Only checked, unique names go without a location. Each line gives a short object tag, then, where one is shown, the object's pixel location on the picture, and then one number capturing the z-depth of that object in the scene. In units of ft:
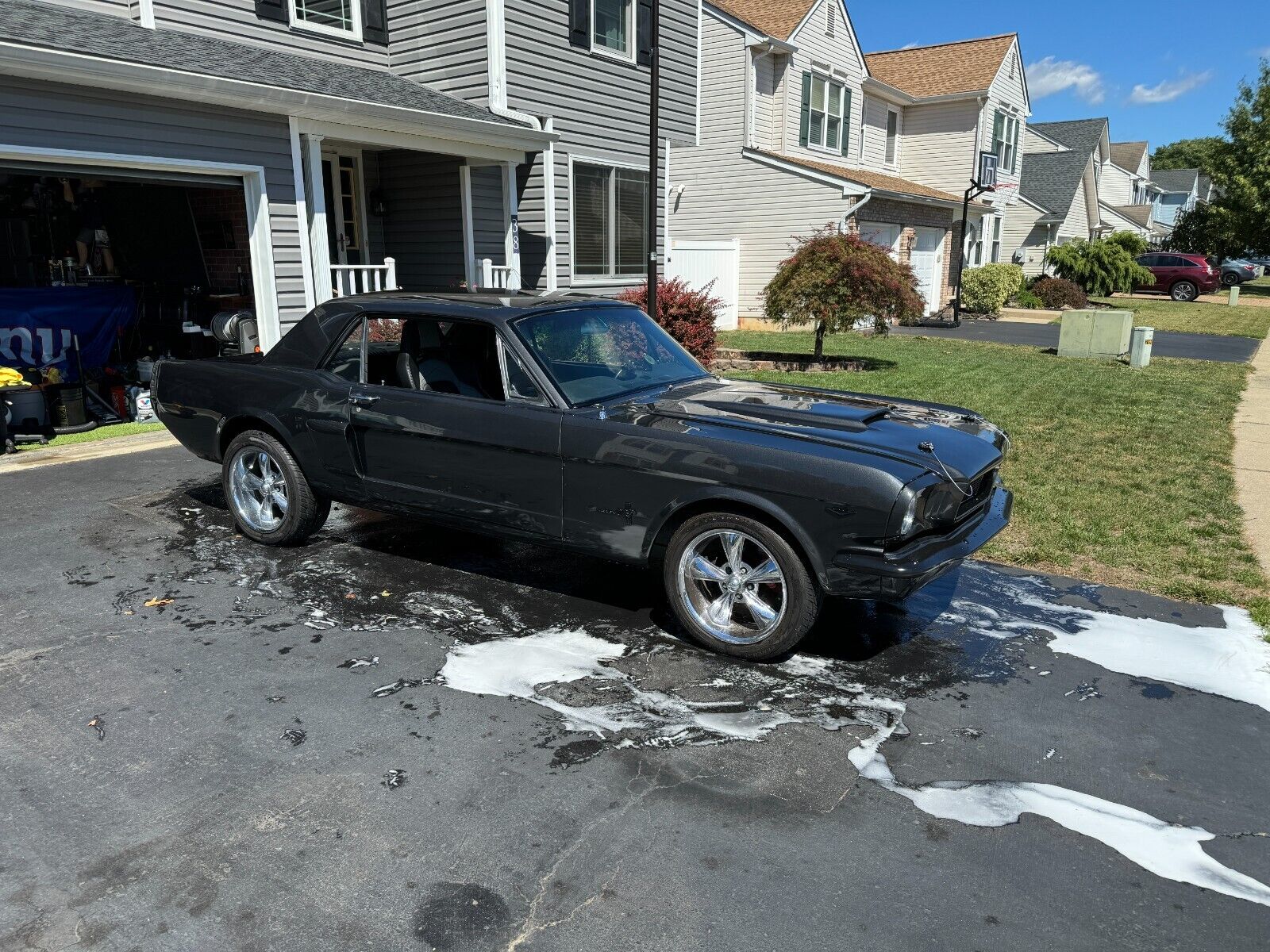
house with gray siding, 28.76
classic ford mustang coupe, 13.26
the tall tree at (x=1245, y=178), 152.35
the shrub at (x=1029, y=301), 99.86
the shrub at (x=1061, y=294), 100.27
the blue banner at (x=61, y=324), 31.86
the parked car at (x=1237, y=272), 154.30
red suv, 116.78
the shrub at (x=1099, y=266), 106.01
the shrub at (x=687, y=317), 41.86
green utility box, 53.11
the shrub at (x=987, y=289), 89.66
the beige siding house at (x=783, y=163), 71.77
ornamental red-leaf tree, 45.55
